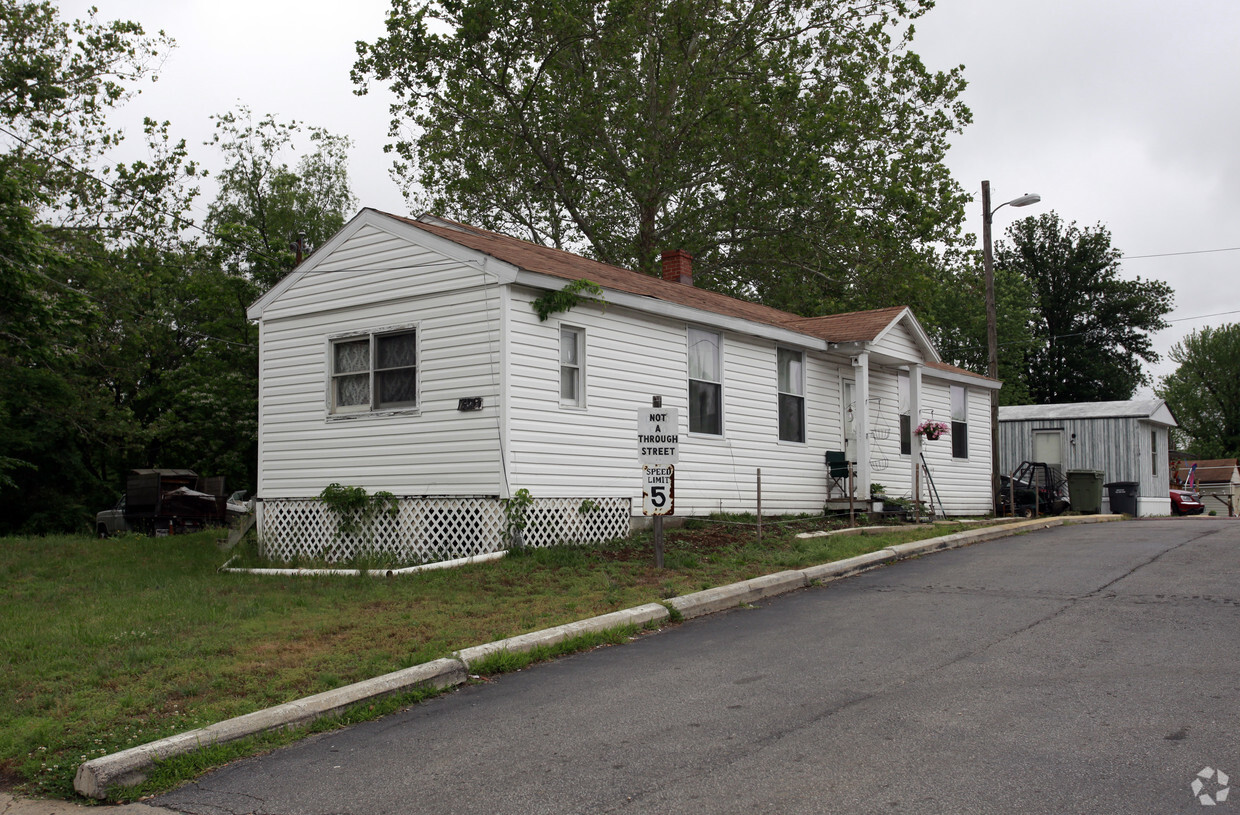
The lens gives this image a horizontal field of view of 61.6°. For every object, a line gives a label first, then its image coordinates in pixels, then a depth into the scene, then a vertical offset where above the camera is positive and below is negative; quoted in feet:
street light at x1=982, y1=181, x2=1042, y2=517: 80.94 +10.01
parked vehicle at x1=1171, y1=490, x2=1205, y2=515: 119.44 -4.85
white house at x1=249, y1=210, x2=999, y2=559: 44.06 +3.52
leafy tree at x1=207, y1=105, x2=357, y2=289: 116.26 +30.80
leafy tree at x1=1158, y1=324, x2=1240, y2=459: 200.75 +13.80
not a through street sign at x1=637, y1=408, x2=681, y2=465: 37.40 +0.88
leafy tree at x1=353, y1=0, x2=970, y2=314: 92.38 +30.35
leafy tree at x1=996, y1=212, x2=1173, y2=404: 182.70 +25.89
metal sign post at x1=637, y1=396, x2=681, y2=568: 37.40 +0.24
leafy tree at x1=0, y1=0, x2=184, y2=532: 69.15 +11.25
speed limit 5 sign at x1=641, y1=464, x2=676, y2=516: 37.45 -0.95
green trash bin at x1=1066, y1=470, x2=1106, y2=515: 90.43 -2.45
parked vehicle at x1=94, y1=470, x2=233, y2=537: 86.89 -3.90
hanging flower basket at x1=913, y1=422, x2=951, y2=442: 68.44 +2.12
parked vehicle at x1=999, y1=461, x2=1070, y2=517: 85.98 -2.58
